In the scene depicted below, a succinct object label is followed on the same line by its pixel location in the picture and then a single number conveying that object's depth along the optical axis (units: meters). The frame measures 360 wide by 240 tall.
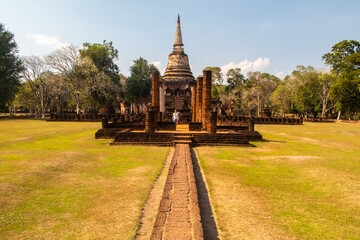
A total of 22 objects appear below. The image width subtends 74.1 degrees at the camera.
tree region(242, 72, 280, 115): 43.33
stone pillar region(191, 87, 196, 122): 19.72
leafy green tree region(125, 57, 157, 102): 49.03
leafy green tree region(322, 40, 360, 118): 30.20
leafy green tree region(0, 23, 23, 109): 30.44
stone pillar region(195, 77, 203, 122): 17.06
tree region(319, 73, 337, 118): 36.29
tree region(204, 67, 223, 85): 49.67
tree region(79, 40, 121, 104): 39.28
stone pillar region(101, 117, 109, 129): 13.92
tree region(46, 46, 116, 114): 33.34
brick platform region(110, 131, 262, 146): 11.35
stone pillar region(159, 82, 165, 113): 24.44
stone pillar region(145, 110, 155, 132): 11.92
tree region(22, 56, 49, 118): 34.66
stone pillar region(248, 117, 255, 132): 14.83
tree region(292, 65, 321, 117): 38.12
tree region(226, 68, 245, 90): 50.60
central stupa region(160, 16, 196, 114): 34.78
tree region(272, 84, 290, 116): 42.62
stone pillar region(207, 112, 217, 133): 12.04
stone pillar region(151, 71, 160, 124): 17.38
